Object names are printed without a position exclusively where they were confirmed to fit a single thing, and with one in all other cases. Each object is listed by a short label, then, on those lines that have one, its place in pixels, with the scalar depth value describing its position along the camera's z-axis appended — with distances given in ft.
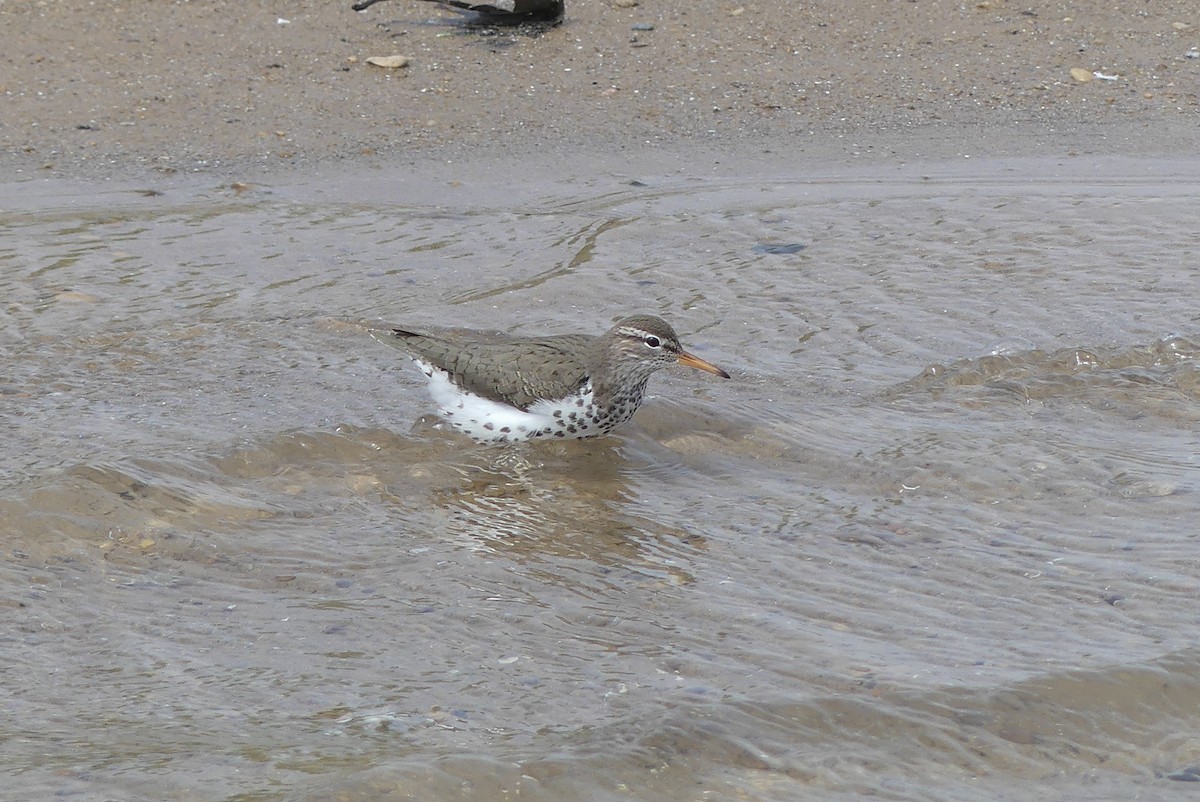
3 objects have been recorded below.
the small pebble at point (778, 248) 59.98
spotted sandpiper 44.55
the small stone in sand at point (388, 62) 77.10
